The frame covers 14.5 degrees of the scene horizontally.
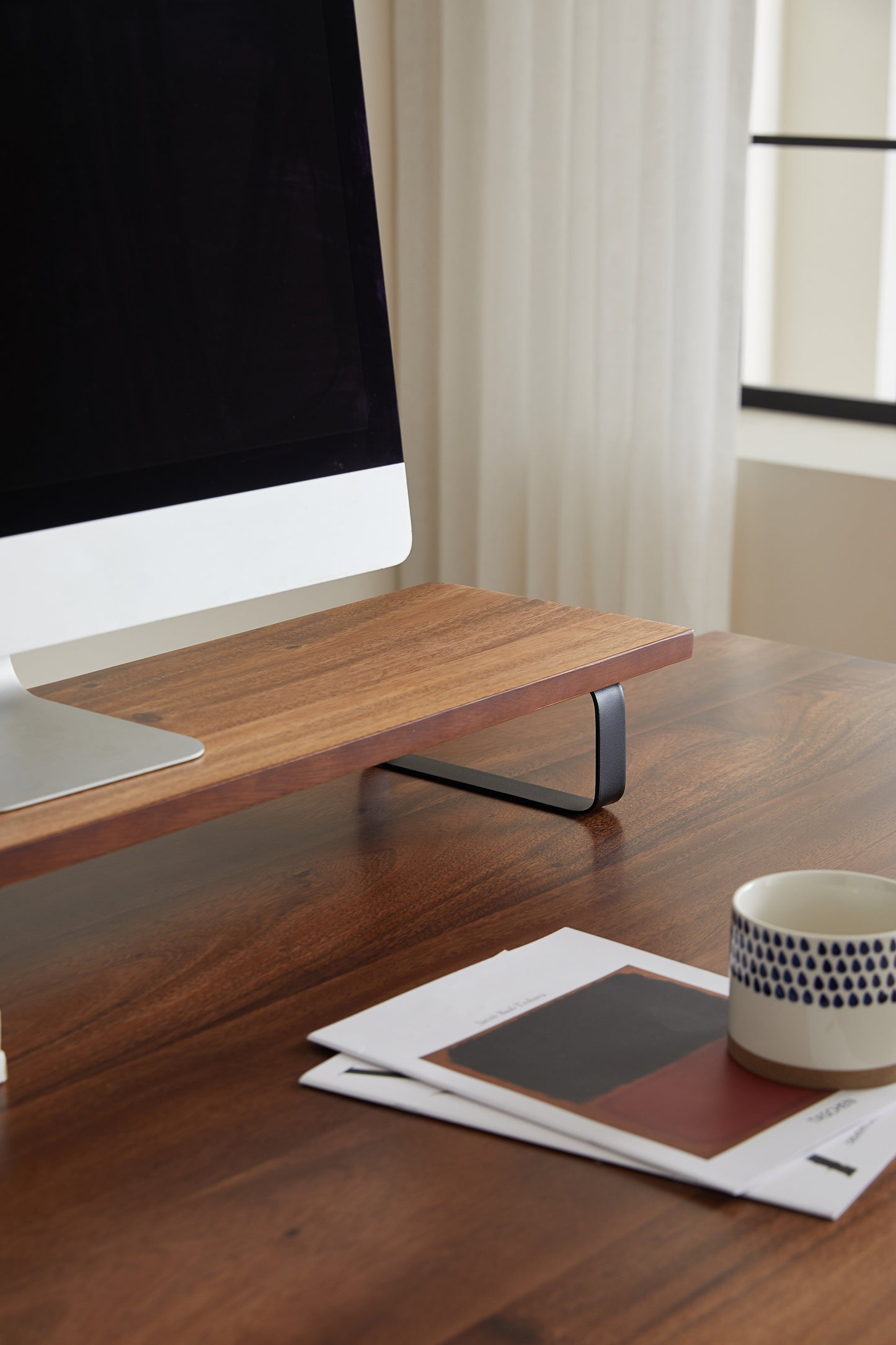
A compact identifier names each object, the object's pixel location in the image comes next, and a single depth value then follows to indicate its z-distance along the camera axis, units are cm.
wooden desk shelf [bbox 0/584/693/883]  249
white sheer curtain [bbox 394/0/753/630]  458
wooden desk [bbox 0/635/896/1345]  224
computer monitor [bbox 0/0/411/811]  253
